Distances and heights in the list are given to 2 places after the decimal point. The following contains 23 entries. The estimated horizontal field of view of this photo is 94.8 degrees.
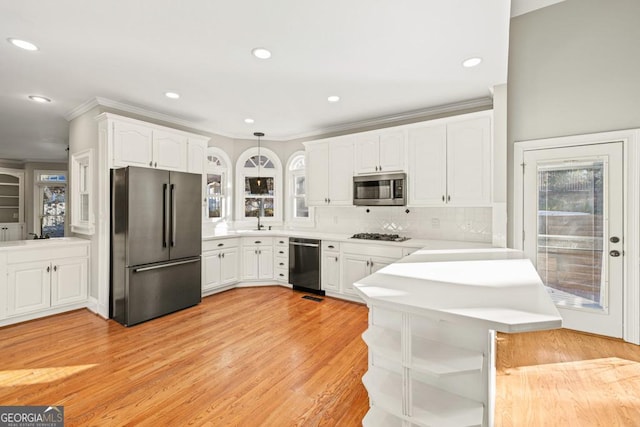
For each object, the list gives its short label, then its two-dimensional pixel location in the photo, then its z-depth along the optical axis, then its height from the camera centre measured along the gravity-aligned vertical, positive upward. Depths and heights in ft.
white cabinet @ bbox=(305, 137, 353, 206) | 14.35 +2.04
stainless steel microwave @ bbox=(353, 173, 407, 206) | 12.57 +0.99
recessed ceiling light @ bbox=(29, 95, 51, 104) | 11.60 +4.55
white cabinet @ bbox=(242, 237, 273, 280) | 15.67 -2.47
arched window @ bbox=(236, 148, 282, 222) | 17.58 +1.67
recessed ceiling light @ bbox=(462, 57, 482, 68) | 8.63 +4.49
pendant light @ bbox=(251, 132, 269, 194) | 17.31 +1.53
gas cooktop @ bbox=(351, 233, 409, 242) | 12.76 -1.12
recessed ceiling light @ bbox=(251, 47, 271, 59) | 8.11 +4.48
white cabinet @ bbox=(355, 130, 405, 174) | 12.87 +2.74
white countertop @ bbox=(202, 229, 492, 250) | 11.03 -1.22
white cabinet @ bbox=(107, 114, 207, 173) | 11.49 +2.82
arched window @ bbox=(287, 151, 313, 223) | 17.62 +1.44
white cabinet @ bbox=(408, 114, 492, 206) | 11.05 +1.97
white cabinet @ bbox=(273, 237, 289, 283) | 15.46 -2.54
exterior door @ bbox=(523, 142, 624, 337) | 9.80 -0.58
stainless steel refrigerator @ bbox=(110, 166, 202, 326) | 10.88 -1.25
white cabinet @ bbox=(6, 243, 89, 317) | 10.84 -2.68
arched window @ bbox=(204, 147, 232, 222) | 16.40 +1.44
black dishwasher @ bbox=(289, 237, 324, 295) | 14.26 -2.62
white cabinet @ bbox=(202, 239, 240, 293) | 13.96 -2.55
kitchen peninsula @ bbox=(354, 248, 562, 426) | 3.64 -2.01
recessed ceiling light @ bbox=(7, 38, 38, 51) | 7.67 +4.46
